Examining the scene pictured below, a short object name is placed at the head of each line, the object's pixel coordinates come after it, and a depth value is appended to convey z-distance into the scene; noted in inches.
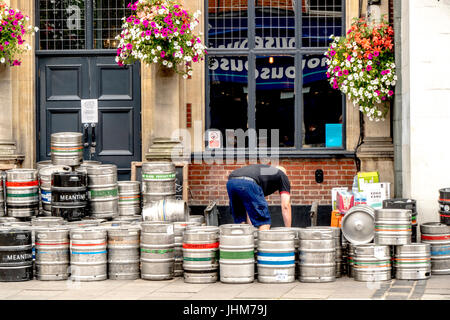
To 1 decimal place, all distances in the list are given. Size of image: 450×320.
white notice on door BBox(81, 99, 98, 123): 554.6
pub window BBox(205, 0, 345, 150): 545.0
